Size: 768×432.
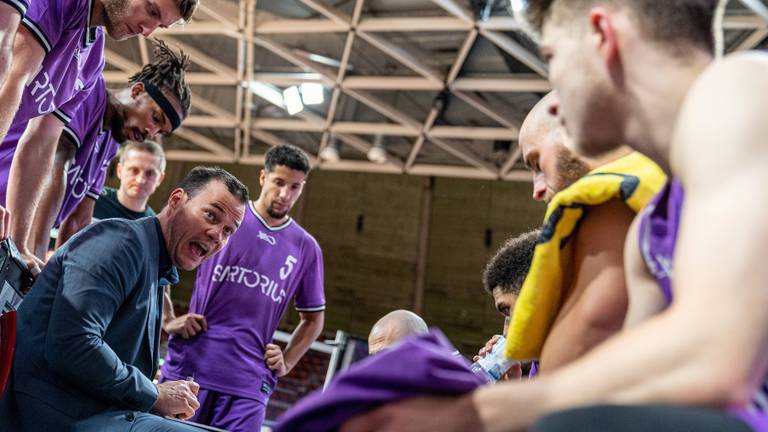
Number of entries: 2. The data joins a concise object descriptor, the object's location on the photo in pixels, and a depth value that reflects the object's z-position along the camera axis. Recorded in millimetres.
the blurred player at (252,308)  3184
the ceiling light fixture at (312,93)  9477
